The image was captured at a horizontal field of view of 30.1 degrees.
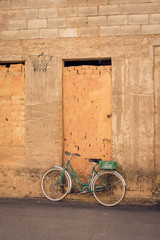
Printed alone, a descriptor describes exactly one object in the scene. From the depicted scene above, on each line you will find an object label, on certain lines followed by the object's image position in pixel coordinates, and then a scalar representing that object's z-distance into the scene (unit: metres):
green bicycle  6.41
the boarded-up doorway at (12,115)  7.16
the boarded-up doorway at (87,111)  6.97
